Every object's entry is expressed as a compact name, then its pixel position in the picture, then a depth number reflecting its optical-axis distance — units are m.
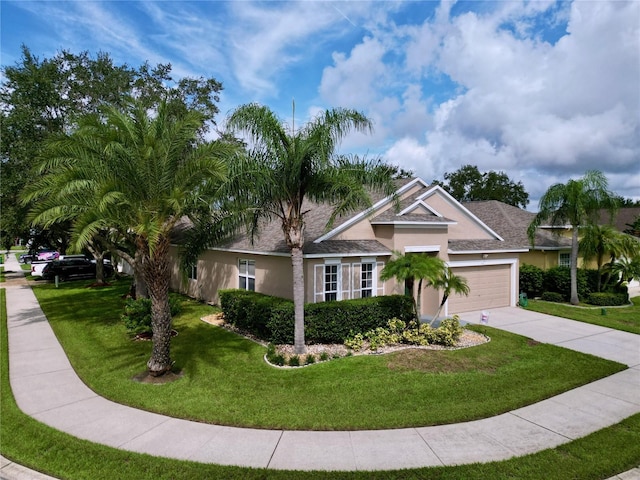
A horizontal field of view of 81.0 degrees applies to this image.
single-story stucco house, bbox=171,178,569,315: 13.41
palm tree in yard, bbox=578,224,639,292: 19.50
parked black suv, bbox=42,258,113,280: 27.56
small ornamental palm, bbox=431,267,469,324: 11.54
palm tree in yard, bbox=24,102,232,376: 8.46
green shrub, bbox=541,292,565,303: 20.00
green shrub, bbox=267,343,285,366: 9.80
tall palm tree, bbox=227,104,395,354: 9.56
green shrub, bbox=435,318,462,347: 11.41
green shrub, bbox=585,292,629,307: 19.14
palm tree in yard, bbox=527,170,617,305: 18.41
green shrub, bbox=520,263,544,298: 20.66
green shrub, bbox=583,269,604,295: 20.77
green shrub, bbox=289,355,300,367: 9.66
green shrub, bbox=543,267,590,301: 20.09
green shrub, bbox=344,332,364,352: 11.09
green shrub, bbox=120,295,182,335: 12.35
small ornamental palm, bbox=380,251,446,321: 11.25
